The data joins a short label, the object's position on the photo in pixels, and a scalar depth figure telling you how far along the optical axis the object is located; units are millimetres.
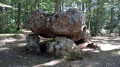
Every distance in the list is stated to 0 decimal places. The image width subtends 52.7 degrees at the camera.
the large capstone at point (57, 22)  7062
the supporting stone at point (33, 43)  7452
